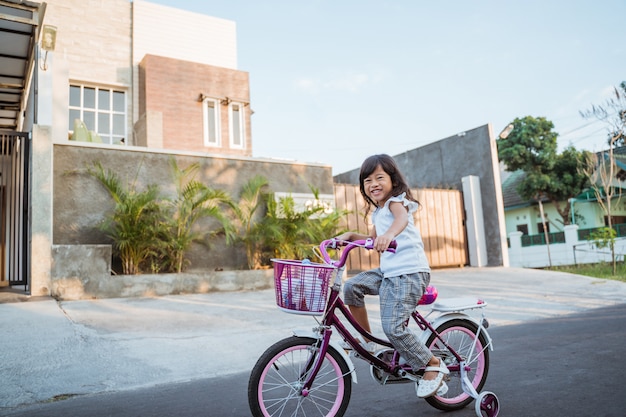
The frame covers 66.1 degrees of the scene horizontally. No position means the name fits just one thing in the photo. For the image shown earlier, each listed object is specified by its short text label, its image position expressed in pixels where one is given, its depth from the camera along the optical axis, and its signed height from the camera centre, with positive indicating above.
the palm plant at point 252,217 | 9.12 +0.79
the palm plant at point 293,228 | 9.02 +0.52
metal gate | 7.58 +1.21
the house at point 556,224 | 17.05 +0.85
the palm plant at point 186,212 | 8.20 +0.85
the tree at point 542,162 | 22.75 +3.81
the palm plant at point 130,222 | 7.67 +0.69
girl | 2.79 -0.15
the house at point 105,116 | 7.46 +3.87
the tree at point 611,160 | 12.98 +2.59
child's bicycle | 2.51 -0.60
